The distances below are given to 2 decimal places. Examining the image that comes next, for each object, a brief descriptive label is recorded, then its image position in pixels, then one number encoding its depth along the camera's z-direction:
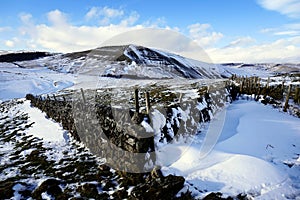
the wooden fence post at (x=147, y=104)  9.63
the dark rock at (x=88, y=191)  7.80
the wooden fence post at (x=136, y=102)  9.42
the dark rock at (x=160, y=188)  7.25
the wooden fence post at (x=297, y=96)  20.00
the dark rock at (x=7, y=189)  7.95
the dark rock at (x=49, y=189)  7.97
